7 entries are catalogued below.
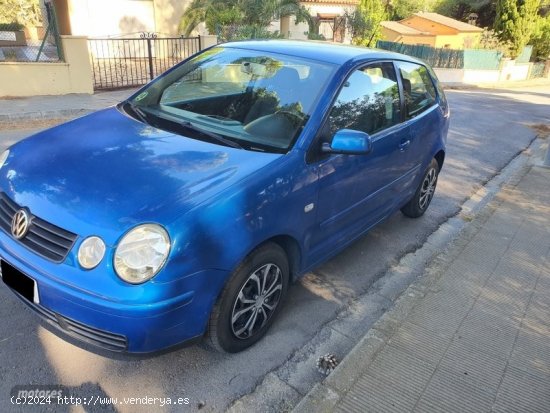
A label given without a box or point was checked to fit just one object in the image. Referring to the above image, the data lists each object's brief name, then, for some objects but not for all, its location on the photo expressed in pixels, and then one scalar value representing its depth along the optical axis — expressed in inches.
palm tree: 545.6
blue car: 85.4
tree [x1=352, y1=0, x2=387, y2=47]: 813.2
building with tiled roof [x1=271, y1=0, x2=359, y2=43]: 917.7
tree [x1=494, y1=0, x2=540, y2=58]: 1157.9
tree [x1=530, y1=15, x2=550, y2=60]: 1274.6
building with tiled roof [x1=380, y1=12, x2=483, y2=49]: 1229.7
